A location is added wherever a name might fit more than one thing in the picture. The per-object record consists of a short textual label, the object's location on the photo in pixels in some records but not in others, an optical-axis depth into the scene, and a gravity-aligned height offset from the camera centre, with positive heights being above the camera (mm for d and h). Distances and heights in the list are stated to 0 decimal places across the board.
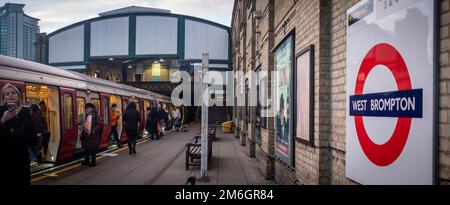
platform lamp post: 7539 -307
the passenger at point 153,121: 16703 -851
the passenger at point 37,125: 8031 -518
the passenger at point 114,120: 12675 -611
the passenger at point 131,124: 11383 -681
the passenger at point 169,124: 24222 -1459
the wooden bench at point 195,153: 8914 -1341
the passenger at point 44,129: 8484 -664
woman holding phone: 2742 -397
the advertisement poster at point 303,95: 4438 +148
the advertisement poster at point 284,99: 5742 +120
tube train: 7439 +233
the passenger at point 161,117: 18234 -734
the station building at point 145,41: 35156 +6881
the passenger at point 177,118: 23681 -969
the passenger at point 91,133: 8867 -780
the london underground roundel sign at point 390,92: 2281 +116
